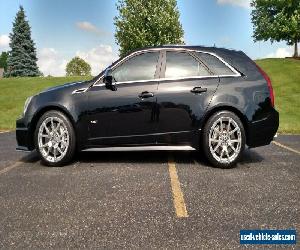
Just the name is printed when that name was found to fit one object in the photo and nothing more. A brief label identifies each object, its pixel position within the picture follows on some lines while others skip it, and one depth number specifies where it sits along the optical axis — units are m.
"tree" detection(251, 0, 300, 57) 41.97
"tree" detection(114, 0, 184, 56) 38.16
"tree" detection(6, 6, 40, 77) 51.75
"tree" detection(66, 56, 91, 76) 102.75
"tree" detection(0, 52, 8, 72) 128.09
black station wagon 5.79
